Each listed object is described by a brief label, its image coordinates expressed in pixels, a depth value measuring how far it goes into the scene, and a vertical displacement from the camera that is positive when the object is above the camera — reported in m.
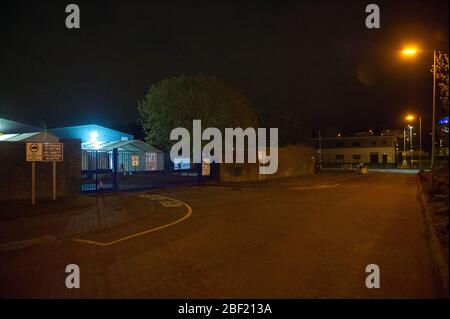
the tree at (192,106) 29.23 +4.32
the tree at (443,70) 13.21 +3.76
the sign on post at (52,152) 13.42 +0.29
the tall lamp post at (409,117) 46.17 +5.26
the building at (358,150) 82.25 +2.06
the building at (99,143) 20.12 +1.55
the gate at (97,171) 19.22 -0.57
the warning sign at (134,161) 27.70 -0.09
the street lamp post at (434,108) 22.27 +3.18
